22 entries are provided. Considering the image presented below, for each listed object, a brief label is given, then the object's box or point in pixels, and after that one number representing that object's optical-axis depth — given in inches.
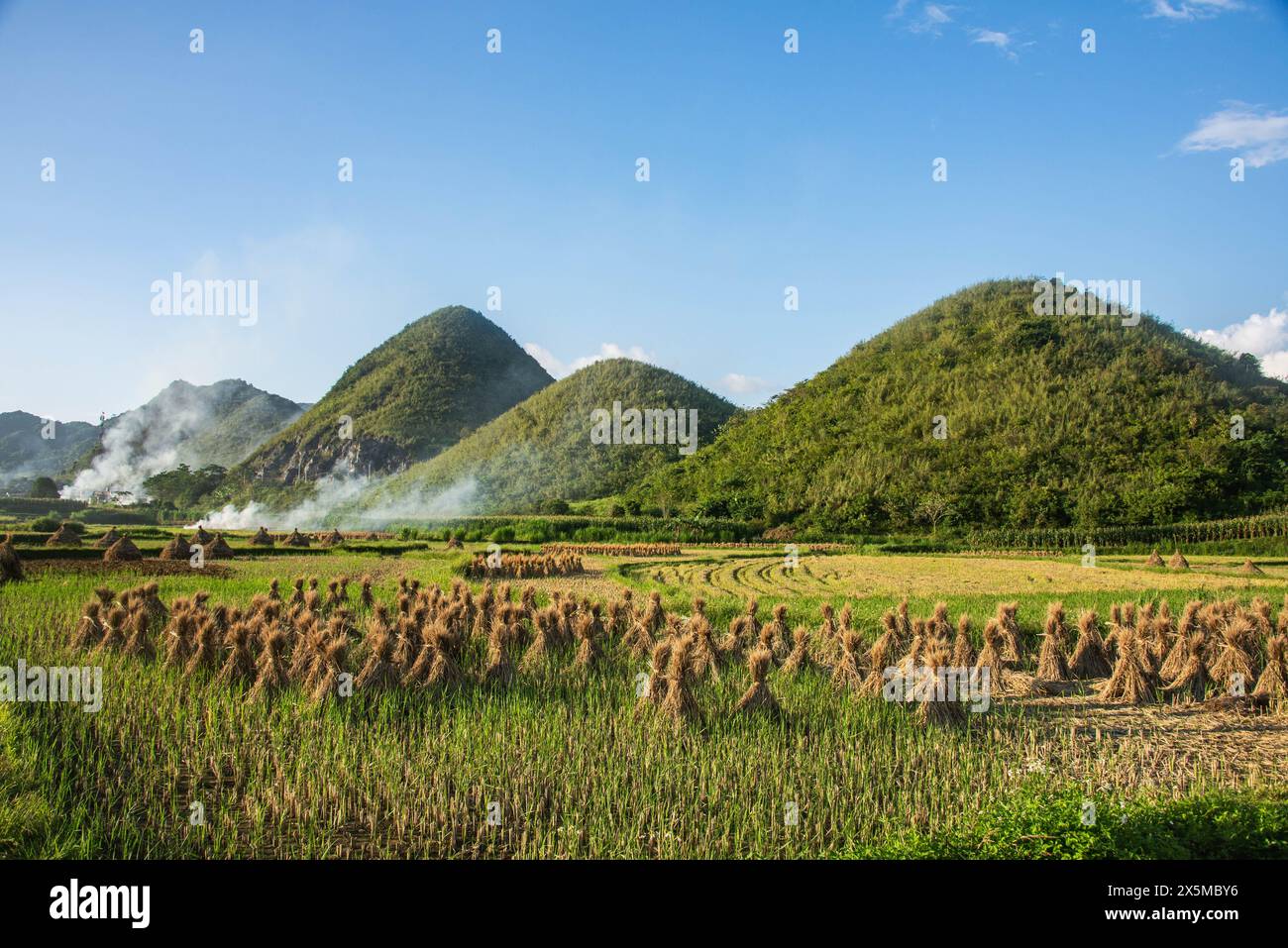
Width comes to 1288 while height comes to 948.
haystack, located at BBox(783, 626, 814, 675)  449.7
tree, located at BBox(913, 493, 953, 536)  1660.9
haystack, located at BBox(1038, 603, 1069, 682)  475.2
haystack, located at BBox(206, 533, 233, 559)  1096.8
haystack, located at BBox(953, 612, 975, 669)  448.5
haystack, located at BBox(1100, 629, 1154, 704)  418.3
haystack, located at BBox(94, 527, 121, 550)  959.0
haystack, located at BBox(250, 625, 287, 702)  363.9
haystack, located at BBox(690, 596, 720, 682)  423.2
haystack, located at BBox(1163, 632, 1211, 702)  430.6
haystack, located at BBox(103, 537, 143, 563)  866.8
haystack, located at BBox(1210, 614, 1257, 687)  425.1
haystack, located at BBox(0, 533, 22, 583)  696.4
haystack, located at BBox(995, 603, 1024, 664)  509.4
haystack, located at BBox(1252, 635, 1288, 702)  397.4
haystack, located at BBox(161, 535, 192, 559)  1008.2
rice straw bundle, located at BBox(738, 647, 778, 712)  355.3
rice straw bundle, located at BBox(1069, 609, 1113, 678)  479.8
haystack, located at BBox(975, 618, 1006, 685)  440.1
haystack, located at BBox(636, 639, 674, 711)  353.4
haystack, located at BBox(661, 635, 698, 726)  342.6
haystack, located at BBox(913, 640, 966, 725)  353.4
